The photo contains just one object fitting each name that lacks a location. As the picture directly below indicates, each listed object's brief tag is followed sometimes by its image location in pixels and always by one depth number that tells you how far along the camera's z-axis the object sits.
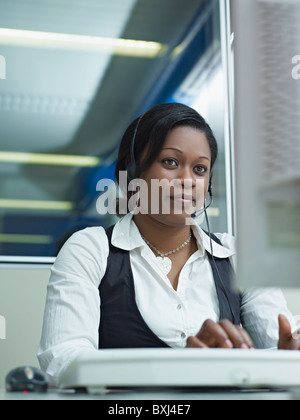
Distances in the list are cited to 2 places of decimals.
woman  1.36
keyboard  0.71
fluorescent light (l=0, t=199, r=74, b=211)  2.15
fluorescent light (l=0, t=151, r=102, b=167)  2.21
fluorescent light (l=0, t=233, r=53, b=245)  2.12
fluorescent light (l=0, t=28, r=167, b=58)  2.37
